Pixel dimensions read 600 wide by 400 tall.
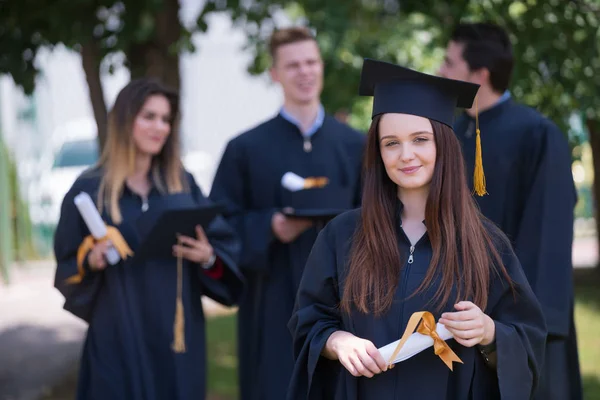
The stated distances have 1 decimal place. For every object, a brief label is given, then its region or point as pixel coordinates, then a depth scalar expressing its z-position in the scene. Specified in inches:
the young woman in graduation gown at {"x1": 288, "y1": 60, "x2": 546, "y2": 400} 231.6
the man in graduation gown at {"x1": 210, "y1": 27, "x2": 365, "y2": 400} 391.8
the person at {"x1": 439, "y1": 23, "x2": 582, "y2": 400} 324.6
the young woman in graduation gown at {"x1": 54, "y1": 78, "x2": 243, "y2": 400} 358.9
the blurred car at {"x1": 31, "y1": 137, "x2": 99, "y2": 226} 1291.7
